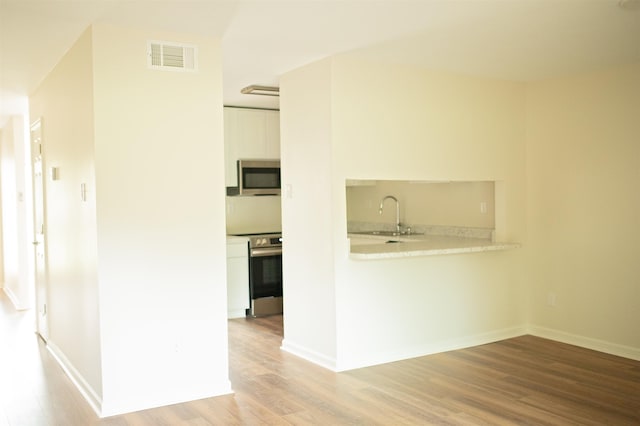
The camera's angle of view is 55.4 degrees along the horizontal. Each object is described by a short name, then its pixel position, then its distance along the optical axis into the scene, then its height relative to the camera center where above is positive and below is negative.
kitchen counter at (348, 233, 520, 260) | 4.71 -0.44
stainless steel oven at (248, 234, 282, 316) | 6.80 -0.88
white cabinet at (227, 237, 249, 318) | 6.69 -0.88
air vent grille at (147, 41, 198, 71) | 3.86 +0.91
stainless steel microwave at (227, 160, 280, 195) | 7.07 +0.22
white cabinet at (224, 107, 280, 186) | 7.04 +0.72
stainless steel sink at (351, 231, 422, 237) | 6.37 -0.42
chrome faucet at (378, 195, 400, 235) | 6.62 -0.17
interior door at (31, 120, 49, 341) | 5.58 -0.29
